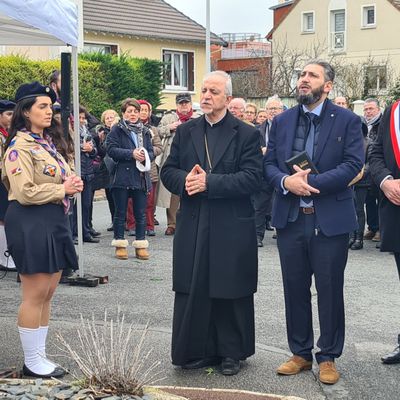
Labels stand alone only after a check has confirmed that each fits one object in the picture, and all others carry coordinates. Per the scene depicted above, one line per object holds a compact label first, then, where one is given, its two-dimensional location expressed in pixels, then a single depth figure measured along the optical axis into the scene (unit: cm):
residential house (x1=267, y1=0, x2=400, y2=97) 4521
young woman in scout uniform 552
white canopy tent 636
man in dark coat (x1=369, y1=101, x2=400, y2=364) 590
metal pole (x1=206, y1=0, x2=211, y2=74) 2578
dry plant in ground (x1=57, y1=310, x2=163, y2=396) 470
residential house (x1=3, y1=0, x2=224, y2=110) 3216
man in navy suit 564
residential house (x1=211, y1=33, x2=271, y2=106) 3641
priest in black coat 578
